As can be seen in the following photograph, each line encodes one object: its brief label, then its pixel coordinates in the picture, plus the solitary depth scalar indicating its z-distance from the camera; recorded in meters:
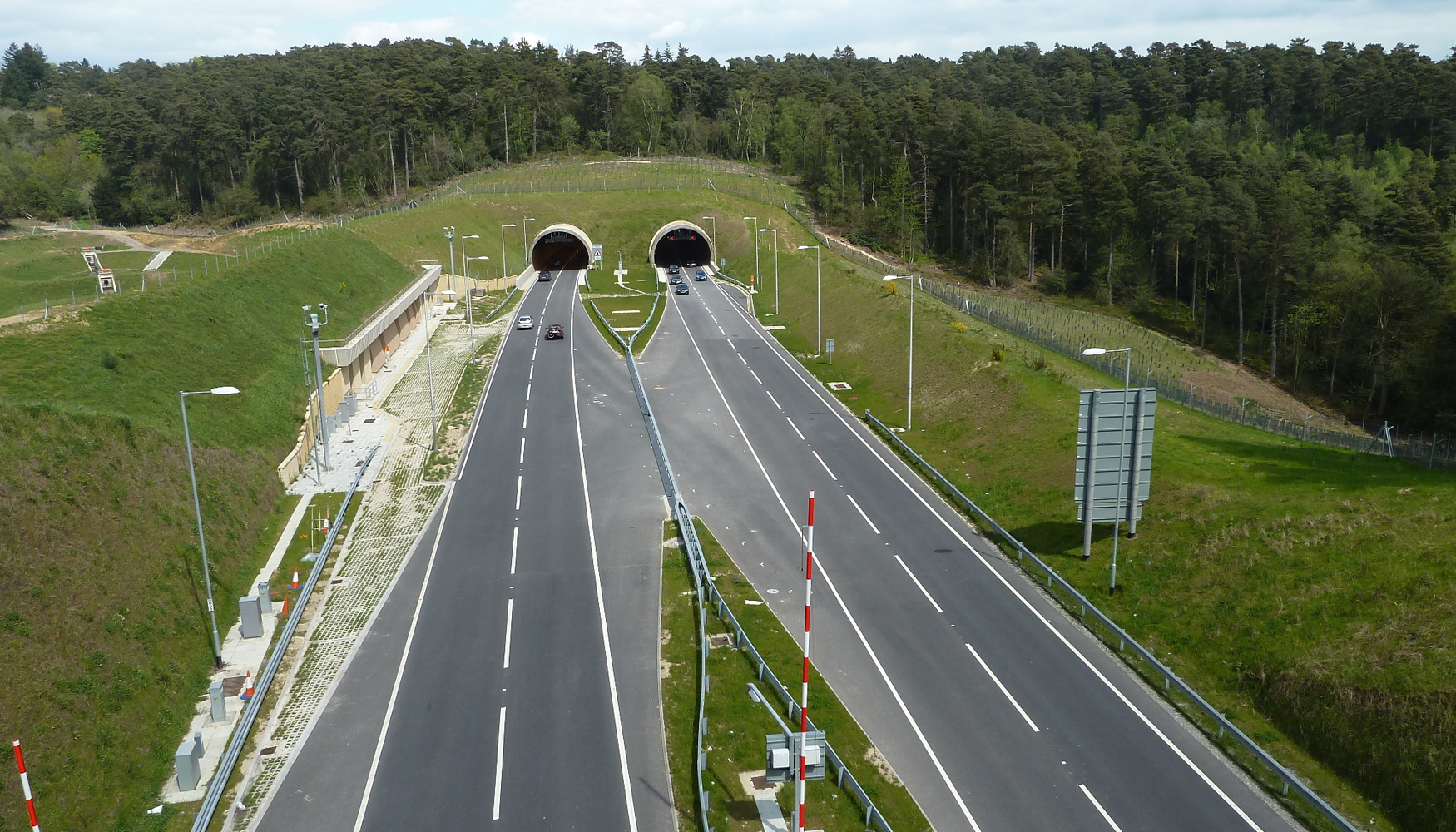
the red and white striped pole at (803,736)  19.39
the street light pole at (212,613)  27.26
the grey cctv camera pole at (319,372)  45.94
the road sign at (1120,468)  32.59
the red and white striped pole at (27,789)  17.15
